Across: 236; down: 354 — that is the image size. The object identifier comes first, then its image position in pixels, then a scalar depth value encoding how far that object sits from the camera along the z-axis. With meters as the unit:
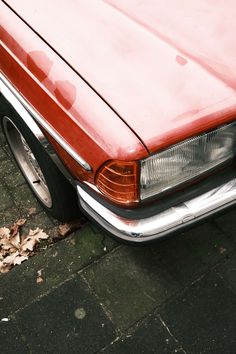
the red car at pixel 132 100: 1.75
